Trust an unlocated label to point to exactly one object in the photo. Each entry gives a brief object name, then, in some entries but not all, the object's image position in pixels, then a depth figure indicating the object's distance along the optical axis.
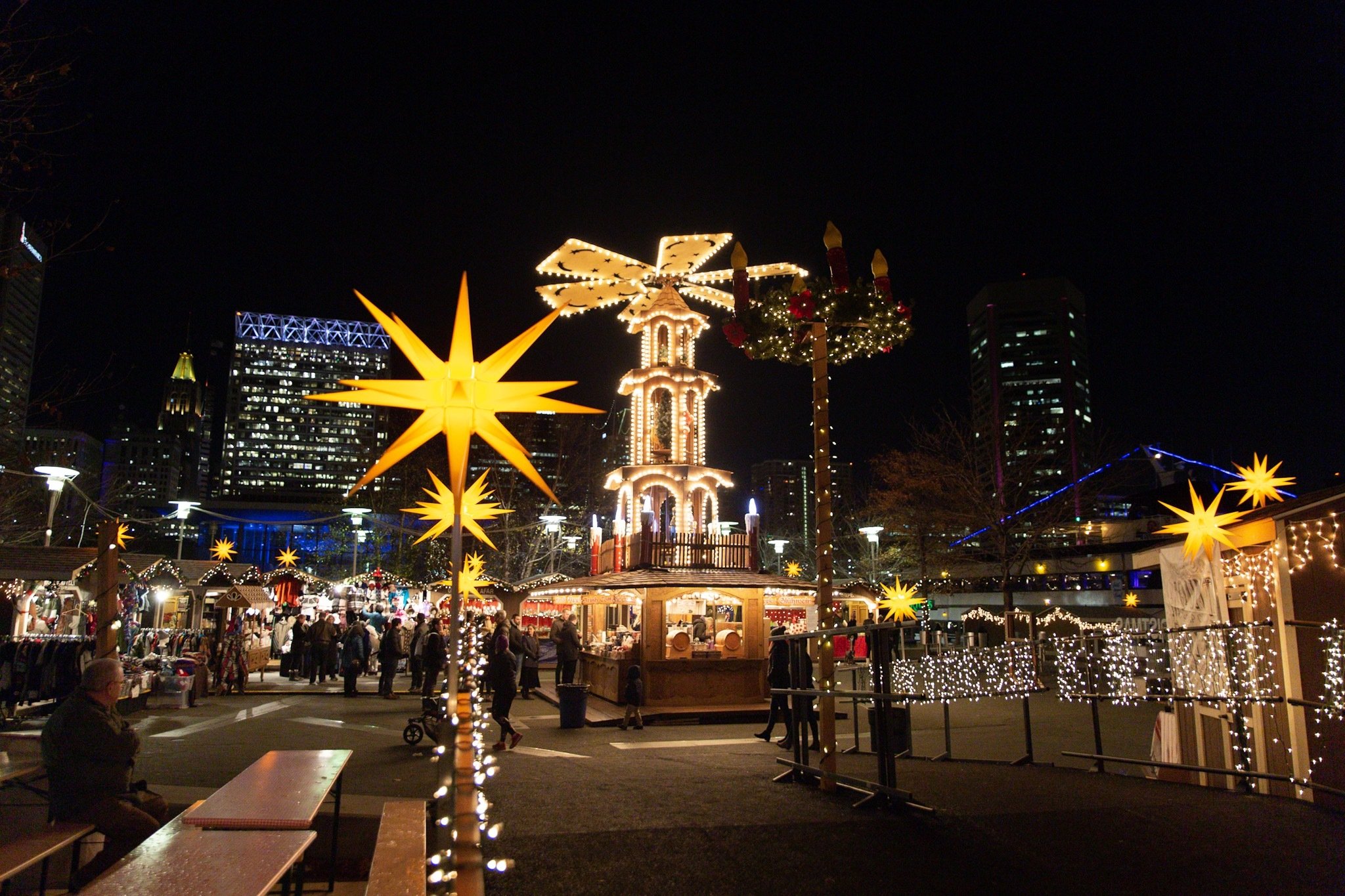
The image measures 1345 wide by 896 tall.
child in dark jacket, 14.77
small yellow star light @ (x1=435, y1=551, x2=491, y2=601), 21.53
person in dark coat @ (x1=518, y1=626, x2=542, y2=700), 19.03
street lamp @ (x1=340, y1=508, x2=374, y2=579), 23.05
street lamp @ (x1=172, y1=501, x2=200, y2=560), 21.67
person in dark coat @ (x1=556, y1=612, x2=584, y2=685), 18.83
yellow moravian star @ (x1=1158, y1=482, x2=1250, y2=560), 8.23
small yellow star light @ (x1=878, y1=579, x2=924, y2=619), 31.81
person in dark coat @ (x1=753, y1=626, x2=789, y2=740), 12.45
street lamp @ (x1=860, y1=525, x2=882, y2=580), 30.12
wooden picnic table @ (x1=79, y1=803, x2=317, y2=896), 3.54
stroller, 10.98
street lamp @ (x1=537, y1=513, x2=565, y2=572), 27.38
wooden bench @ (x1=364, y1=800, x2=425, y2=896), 4.23
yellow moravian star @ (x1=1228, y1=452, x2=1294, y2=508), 10.12
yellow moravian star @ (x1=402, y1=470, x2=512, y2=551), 9.12
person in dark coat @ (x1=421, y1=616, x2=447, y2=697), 16.70
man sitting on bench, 5.20
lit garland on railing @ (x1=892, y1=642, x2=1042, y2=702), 12.12
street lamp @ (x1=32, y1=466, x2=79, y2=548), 14.19
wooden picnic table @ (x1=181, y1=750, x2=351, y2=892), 4.47
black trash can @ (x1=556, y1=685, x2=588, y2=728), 14.52
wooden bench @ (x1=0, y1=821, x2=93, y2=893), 4.12
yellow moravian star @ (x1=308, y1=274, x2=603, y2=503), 4.67
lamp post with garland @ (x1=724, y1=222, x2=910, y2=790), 8.89
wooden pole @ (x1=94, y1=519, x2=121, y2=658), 8.42
